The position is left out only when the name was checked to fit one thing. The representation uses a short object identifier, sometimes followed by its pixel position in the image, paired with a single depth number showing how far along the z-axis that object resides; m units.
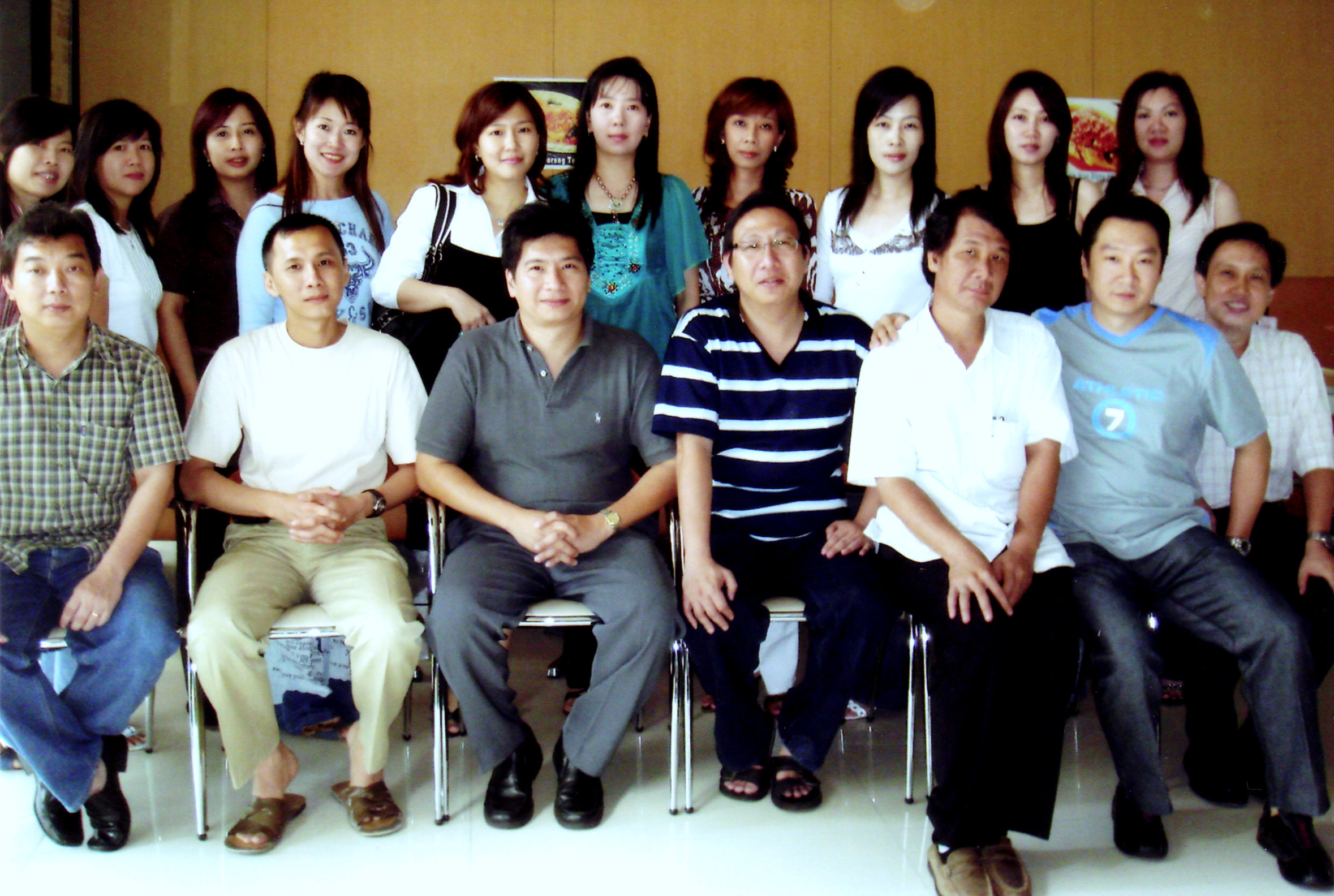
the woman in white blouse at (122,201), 2.75
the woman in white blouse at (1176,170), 2.95
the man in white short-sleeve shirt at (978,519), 2.09
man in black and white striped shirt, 2.32
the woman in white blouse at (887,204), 2.79
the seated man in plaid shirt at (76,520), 2.14
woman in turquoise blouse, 2.87
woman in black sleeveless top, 2.79
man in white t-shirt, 2.21
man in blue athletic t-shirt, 2.17
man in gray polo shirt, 2.28
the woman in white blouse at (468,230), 2.78
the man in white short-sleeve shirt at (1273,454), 2.43
